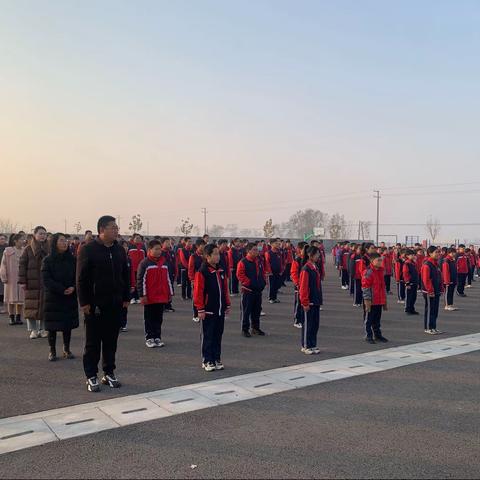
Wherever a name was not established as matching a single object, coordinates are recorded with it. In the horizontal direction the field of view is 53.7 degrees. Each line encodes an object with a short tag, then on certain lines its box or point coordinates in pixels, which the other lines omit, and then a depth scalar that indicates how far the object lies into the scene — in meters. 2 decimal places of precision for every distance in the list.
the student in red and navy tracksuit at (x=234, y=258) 16.12
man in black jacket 5.98
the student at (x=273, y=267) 15.29
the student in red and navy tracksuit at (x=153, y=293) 8.70
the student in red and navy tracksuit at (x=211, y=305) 7.11
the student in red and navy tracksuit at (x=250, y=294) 9.88
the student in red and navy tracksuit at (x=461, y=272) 17.78
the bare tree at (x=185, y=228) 75.09
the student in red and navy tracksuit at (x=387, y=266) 16.88
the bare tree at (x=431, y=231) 89.32
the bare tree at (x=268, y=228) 80.06
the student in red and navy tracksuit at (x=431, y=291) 10.23
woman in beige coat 10.41
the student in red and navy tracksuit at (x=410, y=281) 12.63
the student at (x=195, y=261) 11.51
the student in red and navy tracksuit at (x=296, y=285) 10.97
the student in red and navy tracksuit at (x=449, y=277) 13.51
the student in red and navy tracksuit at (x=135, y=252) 12.42
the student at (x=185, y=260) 15.23
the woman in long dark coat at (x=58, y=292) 7.39
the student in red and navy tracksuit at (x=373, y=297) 9.26
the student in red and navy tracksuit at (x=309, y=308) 8.20
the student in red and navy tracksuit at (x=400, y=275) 14.91
